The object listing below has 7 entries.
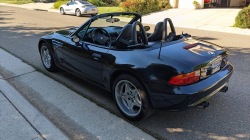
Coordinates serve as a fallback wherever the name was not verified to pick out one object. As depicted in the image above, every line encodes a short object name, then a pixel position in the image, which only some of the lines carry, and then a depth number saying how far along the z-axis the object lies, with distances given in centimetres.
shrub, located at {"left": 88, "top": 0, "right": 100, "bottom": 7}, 2408
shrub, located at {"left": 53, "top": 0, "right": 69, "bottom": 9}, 2492
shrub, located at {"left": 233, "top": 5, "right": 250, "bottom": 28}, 1128
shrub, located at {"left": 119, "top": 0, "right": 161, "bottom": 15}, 1812
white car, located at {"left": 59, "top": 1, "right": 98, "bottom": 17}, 1816
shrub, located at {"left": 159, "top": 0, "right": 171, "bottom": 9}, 2113
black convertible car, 289
